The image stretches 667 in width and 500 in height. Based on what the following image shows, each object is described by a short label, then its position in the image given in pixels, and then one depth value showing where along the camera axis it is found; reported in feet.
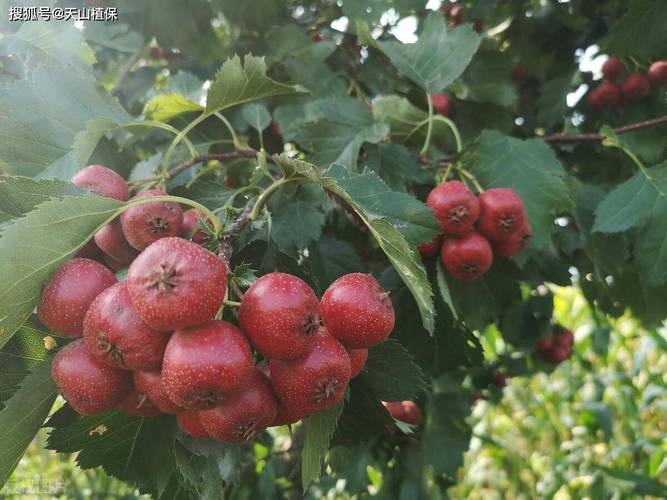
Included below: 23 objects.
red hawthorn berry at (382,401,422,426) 1.34
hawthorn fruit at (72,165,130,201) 0.60
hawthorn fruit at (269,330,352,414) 0.46
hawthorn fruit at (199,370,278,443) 0.46
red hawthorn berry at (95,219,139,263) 0.55
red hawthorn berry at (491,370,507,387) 1.93
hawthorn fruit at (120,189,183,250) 0.53
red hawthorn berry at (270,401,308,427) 0.48
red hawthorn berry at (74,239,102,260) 0.56
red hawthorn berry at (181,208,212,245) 0.57
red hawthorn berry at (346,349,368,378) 0.52
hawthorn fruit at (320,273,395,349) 0.48
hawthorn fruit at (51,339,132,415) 0.46
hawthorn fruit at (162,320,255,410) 0.42
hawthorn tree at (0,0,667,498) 0.50
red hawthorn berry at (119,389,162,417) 0.49
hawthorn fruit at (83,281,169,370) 0.44
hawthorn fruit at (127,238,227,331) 0.42
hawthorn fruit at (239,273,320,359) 0.44
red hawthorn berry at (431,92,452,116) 1.24
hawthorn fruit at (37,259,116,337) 0.48
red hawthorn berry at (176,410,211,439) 0.48
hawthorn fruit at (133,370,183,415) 0.45
